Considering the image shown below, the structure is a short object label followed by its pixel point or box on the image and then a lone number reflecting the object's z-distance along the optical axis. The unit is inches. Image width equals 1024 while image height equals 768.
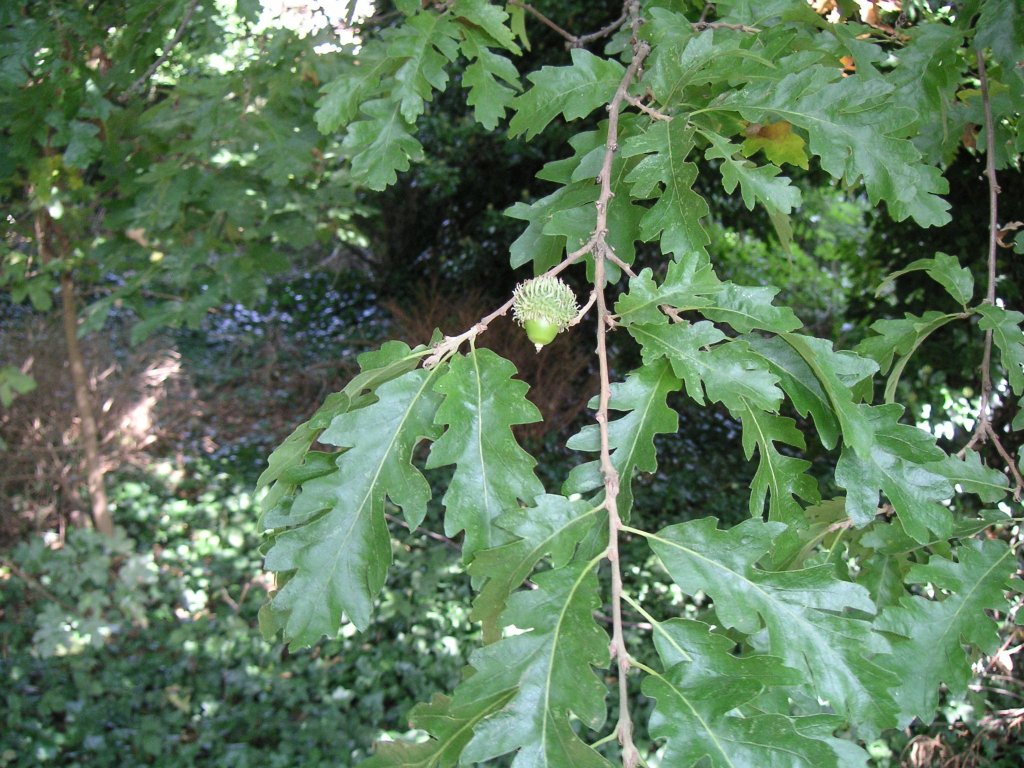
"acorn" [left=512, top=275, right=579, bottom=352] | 21.2
